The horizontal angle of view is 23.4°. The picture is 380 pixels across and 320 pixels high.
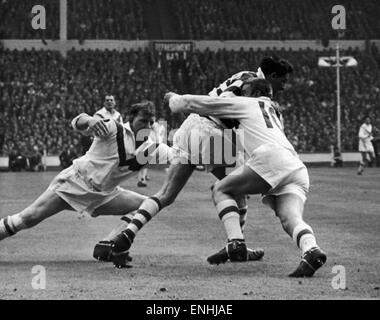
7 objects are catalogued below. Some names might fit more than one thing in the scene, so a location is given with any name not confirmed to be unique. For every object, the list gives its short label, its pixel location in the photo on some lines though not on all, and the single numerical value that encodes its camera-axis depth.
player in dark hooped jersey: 9.73
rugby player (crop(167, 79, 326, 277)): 8.97
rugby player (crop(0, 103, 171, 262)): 10.11
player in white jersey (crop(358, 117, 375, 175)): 36.19
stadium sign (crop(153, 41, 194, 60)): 49.72
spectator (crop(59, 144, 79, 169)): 37.69
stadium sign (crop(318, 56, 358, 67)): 43.91
